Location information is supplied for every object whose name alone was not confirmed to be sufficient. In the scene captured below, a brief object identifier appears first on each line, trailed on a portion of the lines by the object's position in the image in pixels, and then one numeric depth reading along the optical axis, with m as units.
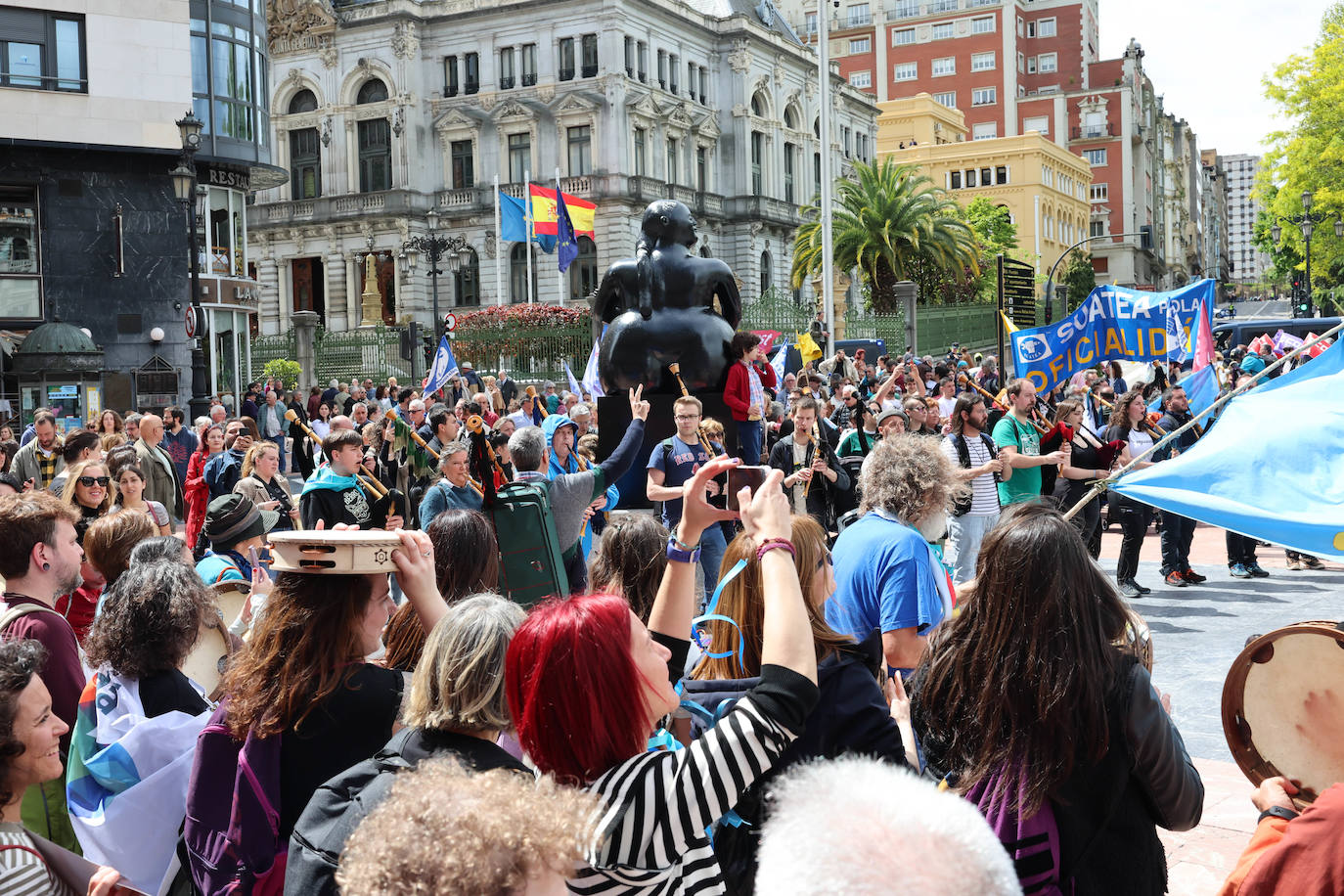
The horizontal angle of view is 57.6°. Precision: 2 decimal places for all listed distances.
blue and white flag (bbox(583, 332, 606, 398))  13.69
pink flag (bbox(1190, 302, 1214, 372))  13.57
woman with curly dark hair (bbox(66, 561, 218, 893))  3.42
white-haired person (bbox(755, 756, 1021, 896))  1.36
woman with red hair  2.42
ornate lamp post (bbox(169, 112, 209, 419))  21.88
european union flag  34.66
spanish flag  34.62
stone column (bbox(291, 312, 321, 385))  43.62
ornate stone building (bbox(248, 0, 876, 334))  53.97
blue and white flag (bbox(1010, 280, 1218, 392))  14.38
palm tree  46.75
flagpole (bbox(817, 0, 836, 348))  24.86
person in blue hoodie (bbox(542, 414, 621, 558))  9.10
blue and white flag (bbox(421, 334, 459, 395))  17.33
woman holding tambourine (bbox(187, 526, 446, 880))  2.99
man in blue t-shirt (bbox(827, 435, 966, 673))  4.55
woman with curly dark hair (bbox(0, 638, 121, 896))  2.85
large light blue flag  3.83
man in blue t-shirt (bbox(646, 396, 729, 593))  8.59
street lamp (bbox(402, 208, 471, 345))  37.69
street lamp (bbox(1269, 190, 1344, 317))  40.31
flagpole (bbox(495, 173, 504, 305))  52.22
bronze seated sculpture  10.95
